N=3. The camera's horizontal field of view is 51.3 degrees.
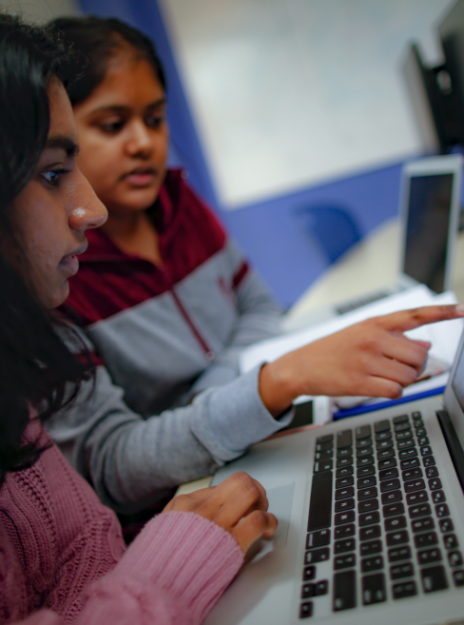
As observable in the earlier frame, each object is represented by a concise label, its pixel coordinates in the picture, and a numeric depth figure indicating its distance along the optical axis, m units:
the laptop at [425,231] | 0.89
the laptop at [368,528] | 0.35
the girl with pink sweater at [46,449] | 0.40
